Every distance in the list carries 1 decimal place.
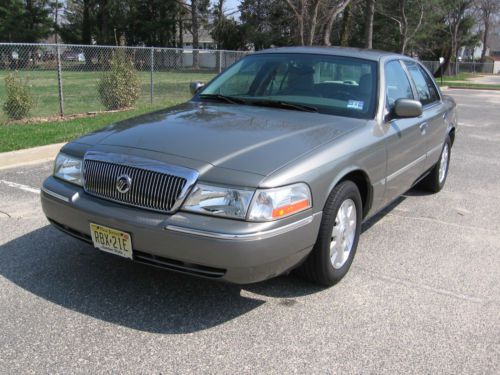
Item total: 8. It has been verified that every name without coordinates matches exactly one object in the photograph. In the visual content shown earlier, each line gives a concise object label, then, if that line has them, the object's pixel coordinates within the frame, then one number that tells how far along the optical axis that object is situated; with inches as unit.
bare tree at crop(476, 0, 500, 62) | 2333.9
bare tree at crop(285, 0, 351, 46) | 662.5
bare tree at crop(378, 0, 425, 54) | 1664.4
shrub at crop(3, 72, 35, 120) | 415.8
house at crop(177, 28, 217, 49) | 2864.7
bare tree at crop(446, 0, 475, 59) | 1997.4
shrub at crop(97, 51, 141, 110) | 492.4
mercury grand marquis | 116.9
